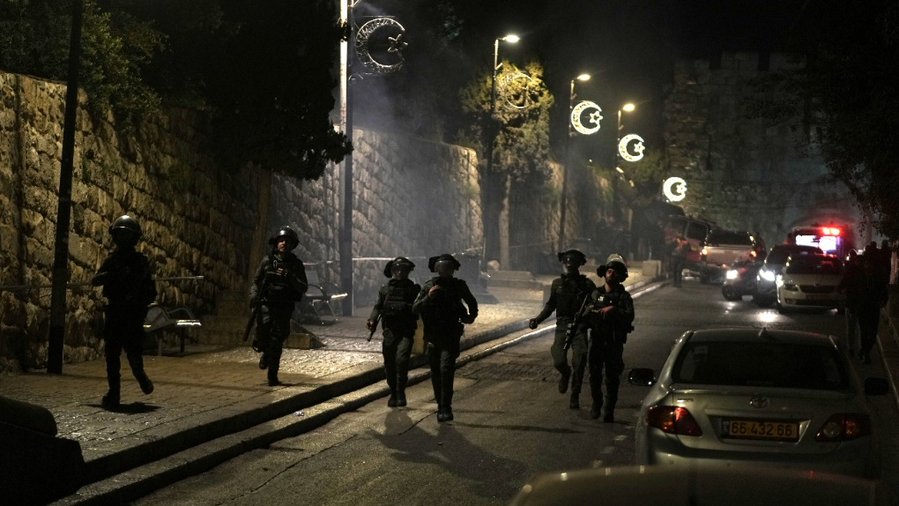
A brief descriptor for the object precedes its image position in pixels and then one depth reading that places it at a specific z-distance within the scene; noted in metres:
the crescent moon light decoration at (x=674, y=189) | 76.19
